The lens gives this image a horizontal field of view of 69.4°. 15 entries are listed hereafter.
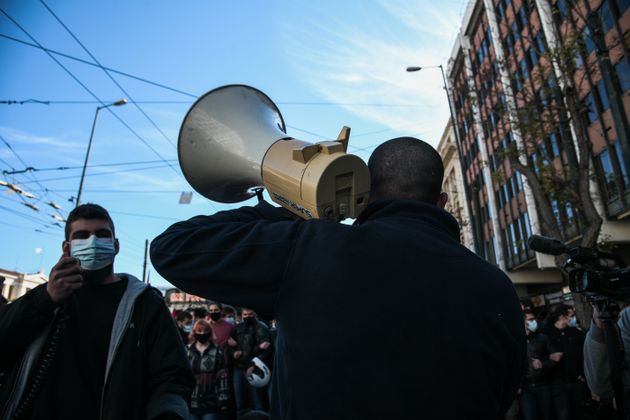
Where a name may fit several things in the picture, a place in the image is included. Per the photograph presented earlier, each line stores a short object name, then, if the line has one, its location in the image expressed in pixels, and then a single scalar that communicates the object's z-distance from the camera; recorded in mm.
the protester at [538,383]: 6227
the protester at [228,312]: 9680
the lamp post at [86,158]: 14633
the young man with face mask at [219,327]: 6770
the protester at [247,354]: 6096
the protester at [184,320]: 8783
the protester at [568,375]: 6199
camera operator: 2590
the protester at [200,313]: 7906
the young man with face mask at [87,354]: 1806
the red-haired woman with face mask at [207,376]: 5637
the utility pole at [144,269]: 27505
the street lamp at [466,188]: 14929
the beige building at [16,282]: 38250
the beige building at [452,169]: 38125
